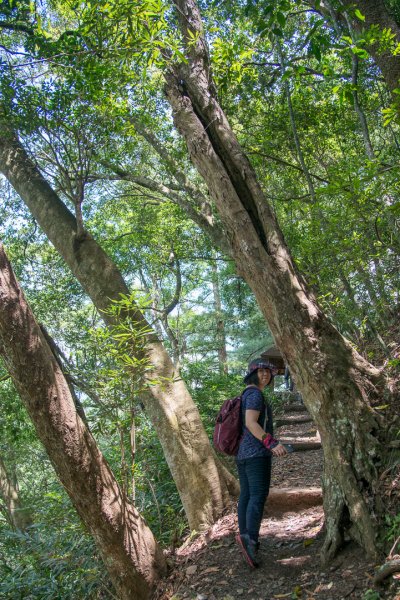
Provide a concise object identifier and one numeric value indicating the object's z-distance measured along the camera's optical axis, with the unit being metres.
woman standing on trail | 4.09
